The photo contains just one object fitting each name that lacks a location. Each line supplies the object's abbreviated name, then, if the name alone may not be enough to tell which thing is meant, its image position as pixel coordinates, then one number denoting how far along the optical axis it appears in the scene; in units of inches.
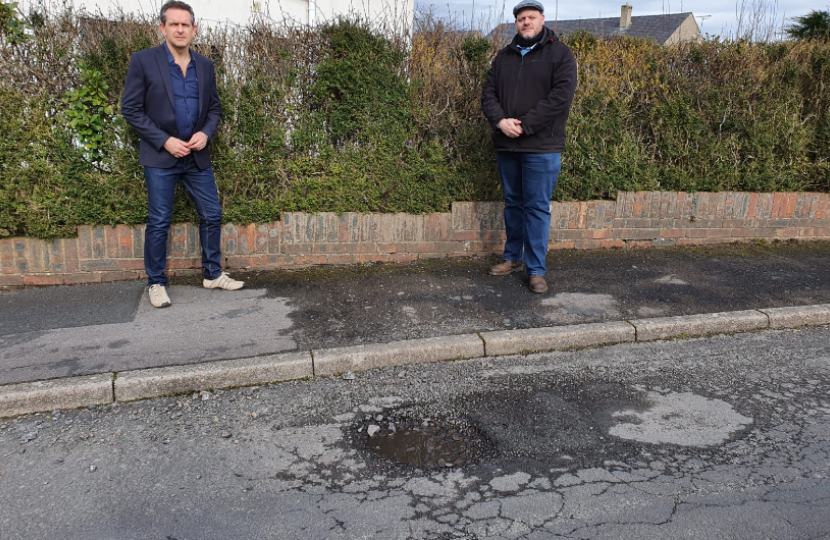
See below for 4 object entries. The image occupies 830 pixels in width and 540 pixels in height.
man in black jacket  211.3
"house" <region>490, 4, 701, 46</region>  1188.5
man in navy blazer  192.7
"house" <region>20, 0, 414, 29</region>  413.7
